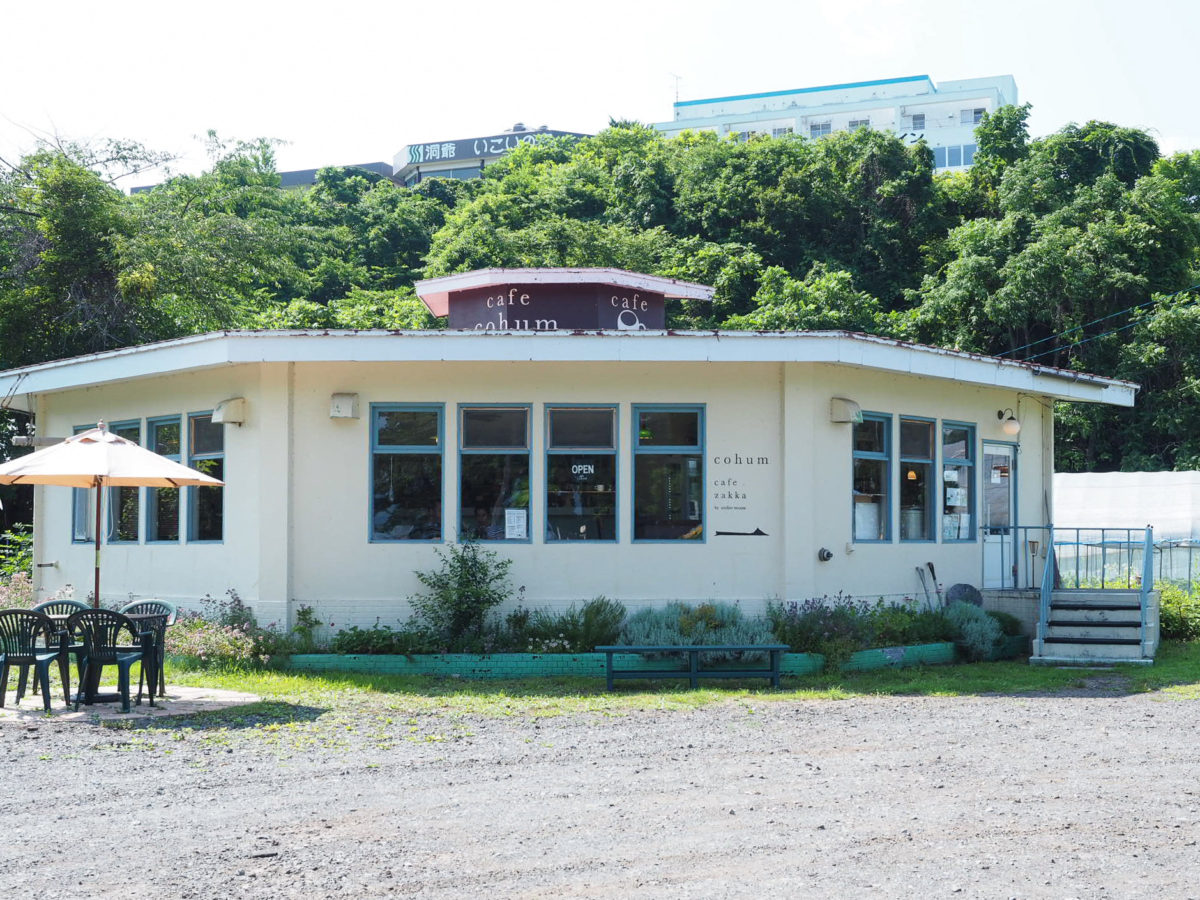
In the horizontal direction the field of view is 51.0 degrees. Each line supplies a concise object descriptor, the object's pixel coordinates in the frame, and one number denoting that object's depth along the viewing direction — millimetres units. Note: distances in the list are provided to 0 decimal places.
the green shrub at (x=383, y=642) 12078
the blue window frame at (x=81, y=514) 15109
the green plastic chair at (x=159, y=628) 10086
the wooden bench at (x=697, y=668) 11155
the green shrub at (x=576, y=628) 12117
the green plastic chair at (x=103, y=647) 9656
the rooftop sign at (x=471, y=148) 90750
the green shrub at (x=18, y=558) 17577
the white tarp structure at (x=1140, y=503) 21578
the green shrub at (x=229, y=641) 11922
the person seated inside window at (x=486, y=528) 12734
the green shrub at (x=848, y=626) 12078
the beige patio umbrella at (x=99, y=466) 10039
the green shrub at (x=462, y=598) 12078
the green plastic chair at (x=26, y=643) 9742
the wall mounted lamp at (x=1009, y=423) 15016
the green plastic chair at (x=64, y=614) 9766
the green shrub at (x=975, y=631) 13180
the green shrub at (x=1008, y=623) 13989
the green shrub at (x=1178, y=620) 14867
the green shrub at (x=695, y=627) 11812
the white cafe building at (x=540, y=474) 12633
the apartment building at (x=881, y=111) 86244
